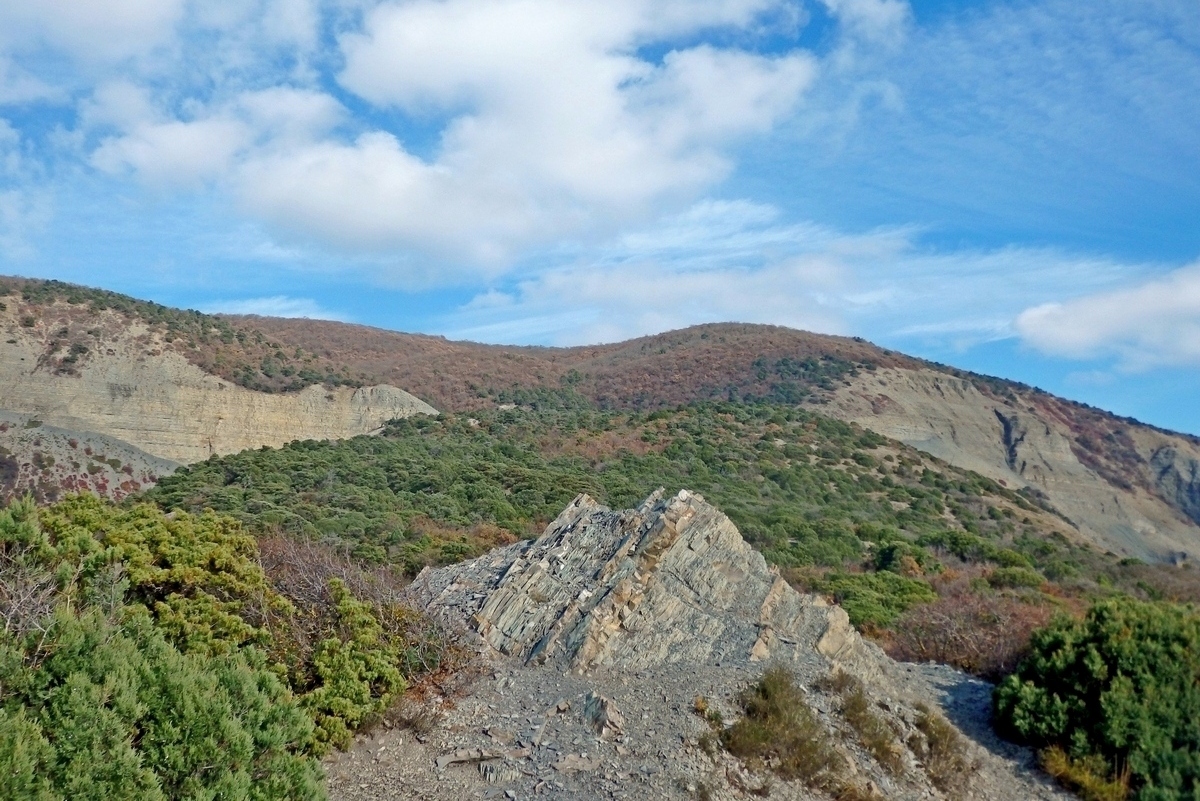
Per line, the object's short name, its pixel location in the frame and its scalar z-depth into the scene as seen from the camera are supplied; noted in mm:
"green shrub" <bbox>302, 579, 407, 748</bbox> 9445
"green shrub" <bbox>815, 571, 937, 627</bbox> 18609
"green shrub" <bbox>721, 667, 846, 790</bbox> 9953
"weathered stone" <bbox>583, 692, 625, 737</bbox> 10102
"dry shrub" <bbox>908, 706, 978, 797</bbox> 10562
